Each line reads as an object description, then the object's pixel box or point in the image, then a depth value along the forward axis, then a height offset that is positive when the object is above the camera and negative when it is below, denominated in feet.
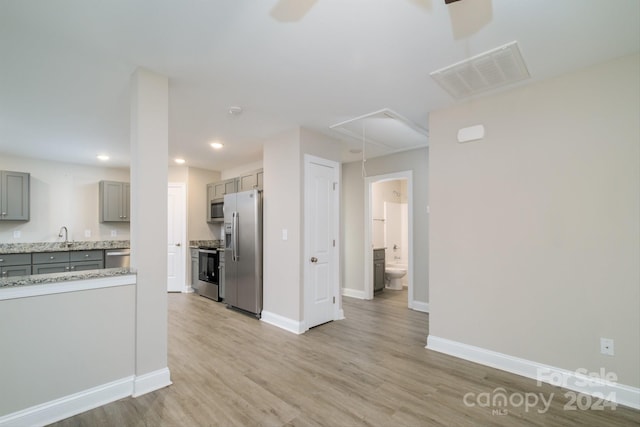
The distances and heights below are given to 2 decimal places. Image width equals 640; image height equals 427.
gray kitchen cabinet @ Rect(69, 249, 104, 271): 16.21 -2.28
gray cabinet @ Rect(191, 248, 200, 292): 18.92 -3.26
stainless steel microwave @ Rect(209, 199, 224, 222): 18.70 +0.70
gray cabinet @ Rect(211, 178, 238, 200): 17.65 +2.12
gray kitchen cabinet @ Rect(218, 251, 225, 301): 16.36 -3.38
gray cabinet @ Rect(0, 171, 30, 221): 15.19 +1.43
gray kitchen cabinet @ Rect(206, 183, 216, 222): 19.62 +1.72
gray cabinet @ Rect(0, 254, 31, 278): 14.33 -2.23
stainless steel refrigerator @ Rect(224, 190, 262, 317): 13.60 -1.55
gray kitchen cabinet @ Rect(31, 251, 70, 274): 15.15 -2.25
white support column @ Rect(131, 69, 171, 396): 7.46 -0.04
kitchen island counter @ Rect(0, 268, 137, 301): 6.15 -1.44
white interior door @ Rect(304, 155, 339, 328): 12.28 -0.97
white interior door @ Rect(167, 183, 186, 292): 19.16 -1.20
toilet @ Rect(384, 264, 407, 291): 19.41 -3.88
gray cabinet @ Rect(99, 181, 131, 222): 18.49 +1.34
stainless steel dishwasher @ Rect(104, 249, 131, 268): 17.39 -2.29
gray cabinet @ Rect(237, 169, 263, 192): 15.21 +2.23
